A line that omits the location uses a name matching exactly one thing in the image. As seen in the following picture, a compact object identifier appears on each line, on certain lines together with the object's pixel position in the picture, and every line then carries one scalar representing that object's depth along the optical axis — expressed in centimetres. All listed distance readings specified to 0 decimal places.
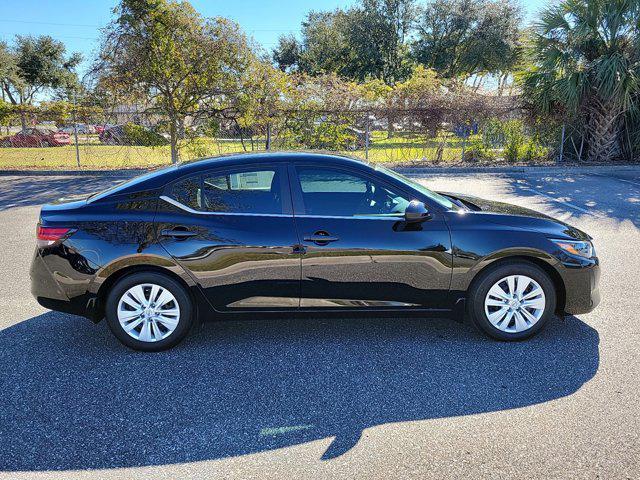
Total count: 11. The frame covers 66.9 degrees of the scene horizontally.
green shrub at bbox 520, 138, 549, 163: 1605
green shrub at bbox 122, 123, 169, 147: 1497
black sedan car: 366
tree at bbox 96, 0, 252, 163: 1343
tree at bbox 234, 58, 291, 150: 1442
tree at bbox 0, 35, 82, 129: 3988
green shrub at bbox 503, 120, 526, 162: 1575
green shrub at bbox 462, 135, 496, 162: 1584
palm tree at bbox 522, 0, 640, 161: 1354
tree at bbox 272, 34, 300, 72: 4431
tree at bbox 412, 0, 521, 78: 3316
